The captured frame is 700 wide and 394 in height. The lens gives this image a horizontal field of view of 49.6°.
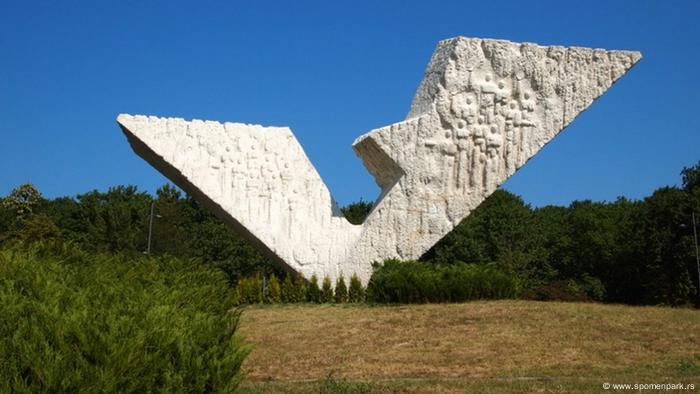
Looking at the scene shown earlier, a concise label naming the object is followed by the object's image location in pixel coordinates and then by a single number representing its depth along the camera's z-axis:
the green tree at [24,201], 36.03
